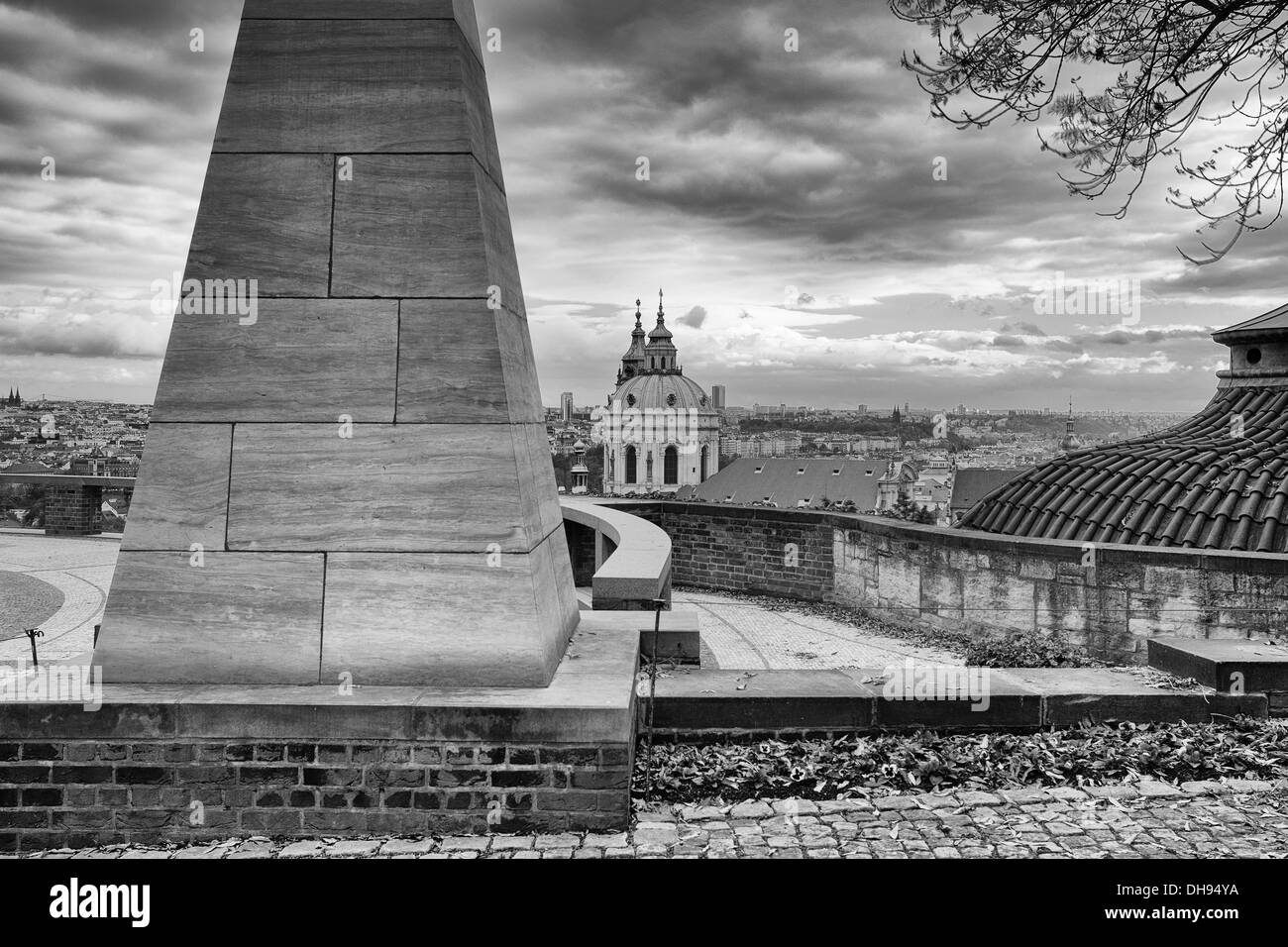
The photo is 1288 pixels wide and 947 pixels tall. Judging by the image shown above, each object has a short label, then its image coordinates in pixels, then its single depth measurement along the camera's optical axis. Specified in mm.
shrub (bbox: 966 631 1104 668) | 6164
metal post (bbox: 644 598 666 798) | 4215
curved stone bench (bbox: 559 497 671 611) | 6832
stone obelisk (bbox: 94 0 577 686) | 4227
